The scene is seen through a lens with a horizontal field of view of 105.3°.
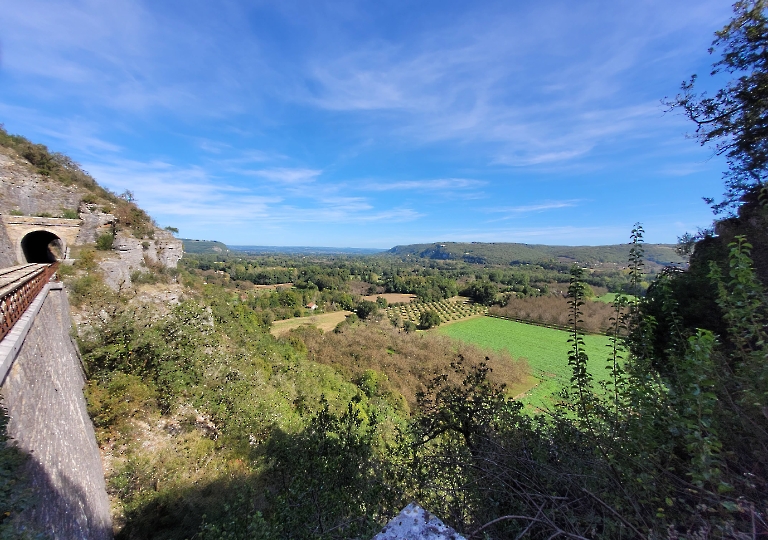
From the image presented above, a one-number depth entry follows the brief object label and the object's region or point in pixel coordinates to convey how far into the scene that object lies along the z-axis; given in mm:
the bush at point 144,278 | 15061
